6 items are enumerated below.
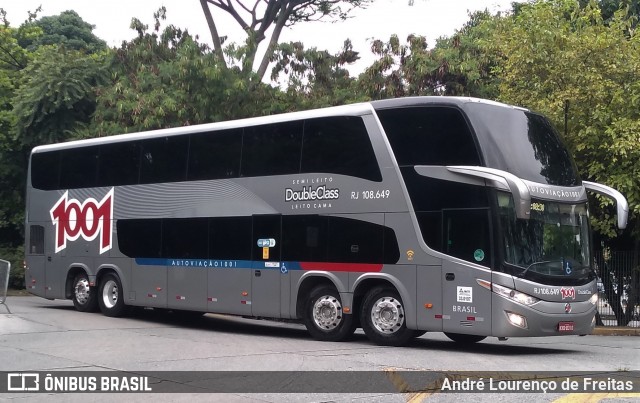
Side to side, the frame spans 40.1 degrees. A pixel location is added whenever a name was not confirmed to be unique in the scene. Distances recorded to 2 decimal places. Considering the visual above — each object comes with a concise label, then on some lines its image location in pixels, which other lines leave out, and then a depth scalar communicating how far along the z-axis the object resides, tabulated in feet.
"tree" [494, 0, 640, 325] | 71.36
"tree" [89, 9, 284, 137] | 89.68
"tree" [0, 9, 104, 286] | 100.32
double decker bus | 46.39
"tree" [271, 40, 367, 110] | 98.78
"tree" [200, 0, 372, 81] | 104.88
